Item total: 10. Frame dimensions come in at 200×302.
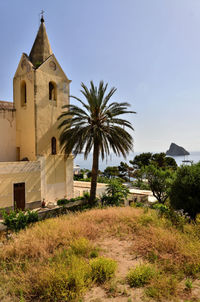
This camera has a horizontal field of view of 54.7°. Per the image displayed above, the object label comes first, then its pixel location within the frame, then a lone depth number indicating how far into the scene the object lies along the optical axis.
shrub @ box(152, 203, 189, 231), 8.40
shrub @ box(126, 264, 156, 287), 4.72
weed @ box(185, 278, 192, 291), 4.52
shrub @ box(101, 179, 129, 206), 15.95
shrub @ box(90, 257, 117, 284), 4.94
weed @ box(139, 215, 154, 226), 8.84
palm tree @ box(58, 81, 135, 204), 14.55
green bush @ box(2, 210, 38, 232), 9.73
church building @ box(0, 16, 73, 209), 15.70
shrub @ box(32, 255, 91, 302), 4.28
